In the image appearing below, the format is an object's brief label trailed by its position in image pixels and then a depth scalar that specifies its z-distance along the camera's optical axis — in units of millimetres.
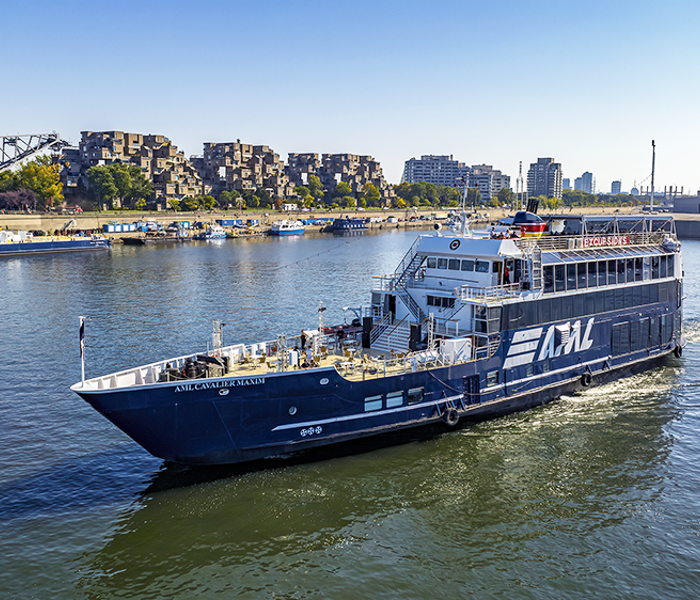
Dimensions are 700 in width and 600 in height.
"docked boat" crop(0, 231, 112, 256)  108250
